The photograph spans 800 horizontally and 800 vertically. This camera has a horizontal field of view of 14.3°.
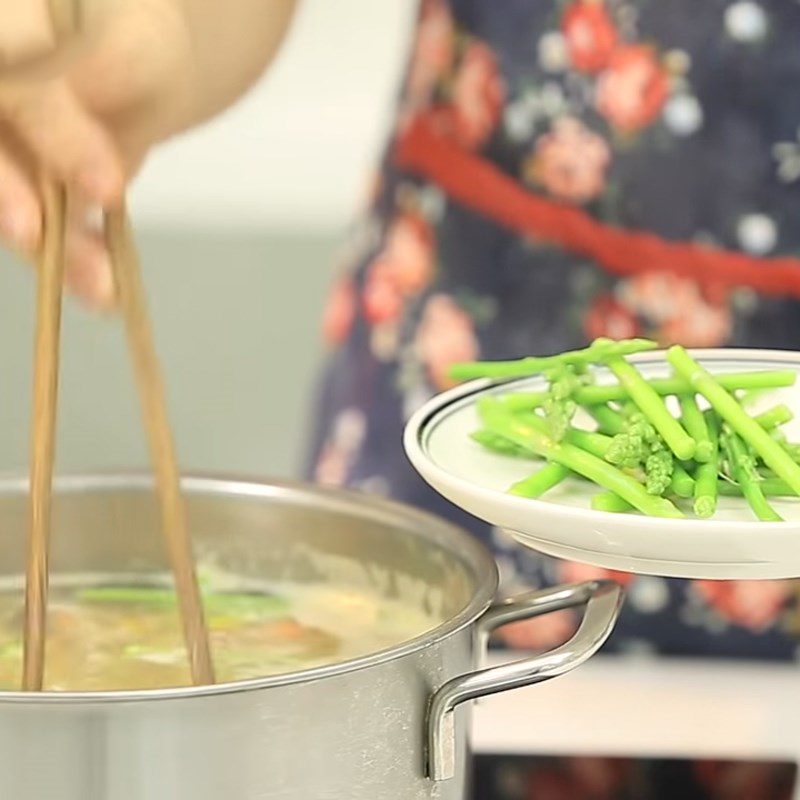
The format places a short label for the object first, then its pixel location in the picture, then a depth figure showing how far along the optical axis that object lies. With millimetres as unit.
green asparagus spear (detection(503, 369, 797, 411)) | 1382
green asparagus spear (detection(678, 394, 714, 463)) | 1344
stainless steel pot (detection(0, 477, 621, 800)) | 1223
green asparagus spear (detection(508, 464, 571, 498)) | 1328
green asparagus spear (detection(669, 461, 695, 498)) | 1329
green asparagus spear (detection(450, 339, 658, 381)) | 1387
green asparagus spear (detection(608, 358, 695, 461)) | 1342
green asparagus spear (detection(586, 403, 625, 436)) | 1387
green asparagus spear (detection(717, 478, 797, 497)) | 1334
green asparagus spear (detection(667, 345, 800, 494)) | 1337
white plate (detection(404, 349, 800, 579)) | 1261
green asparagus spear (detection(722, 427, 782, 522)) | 1300
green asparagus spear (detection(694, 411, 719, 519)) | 1300
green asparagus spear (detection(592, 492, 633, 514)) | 1313
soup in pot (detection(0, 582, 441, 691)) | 1464
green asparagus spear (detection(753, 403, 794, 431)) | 1374
